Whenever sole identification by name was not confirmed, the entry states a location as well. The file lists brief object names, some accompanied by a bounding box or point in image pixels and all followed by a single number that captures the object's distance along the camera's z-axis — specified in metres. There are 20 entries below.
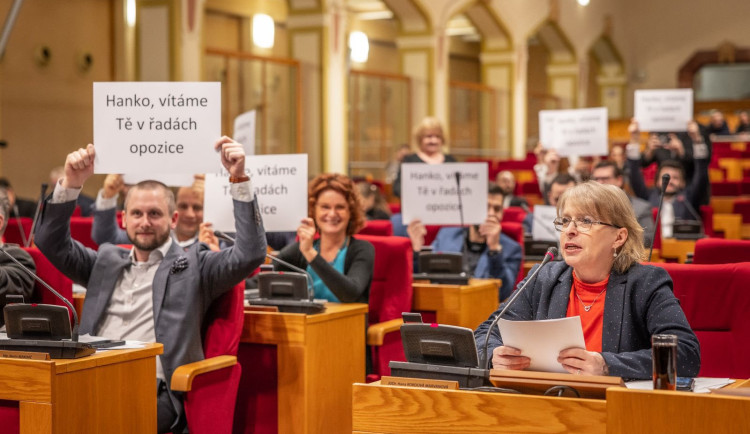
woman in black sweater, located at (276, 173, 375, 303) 4.47
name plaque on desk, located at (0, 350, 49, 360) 3.03
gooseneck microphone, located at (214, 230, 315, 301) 4.15
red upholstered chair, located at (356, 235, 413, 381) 4.74
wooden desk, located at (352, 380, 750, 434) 2.15
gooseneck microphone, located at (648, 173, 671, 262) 3.32
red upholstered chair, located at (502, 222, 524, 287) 5.92
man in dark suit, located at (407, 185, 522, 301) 5.77
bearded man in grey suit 3.65
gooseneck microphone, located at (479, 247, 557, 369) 2.73
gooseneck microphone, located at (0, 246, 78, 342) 3.00
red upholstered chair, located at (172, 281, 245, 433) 3.54
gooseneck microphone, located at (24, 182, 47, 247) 4.11
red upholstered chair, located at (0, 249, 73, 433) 3.75
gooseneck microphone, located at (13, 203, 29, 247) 6.45
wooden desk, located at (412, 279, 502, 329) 4.92
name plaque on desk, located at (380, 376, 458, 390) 2.45
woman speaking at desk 2.82
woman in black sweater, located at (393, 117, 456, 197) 7.45
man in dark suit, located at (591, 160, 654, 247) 6.22
